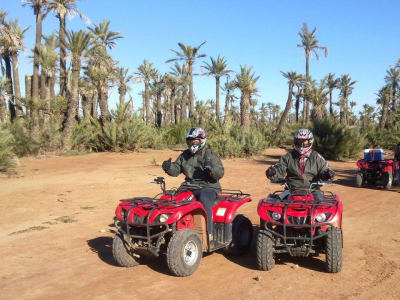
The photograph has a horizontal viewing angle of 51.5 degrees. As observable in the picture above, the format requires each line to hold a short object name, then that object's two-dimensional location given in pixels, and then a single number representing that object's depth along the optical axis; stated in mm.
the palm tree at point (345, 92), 69375
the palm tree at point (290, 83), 38250
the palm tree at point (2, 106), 28781
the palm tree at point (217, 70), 48716
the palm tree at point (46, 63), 31694
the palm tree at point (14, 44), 30938
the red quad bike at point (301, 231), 4934
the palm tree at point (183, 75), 50875
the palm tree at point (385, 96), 51878
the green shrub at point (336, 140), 24234
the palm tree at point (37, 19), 32062
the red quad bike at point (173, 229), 4863
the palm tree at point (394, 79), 58906
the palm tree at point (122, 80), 47344
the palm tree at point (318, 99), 38938
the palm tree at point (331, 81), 68125
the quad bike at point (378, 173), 12648
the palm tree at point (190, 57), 45962
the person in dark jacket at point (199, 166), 5504
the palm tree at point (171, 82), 52906
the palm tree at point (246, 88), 31500
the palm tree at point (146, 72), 54531
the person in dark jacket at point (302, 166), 5887
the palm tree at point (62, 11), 32056
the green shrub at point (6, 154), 14820
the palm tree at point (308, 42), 52625
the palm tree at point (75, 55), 25145
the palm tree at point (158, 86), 56662
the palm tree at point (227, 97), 61250
